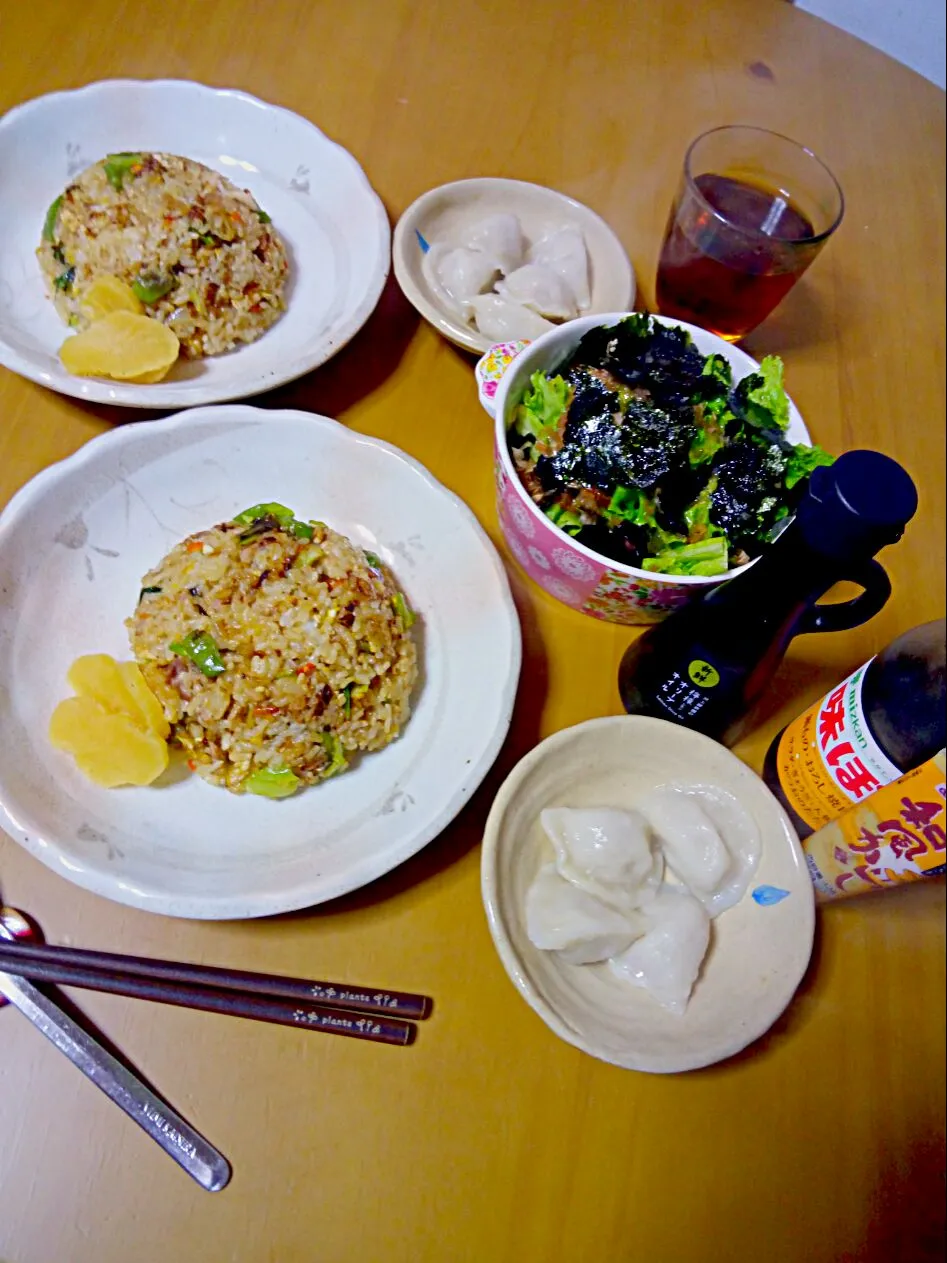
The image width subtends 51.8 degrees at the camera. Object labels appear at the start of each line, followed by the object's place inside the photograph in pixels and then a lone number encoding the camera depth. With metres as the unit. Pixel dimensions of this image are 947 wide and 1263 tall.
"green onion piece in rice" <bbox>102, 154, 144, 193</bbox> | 0.50
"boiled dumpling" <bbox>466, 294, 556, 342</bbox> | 0.51
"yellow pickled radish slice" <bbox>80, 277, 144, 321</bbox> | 0.47
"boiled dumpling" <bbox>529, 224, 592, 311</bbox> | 0.54
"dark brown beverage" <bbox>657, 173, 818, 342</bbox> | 0.50
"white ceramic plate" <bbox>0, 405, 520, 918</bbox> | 0.37
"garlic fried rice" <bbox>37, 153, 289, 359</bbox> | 0.49
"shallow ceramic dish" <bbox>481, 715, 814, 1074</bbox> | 0.35
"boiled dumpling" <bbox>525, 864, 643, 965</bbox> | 0.37
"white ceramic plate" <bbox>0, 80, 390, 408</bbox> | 0.47
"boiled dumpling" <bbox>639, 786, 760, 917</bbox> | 0.39
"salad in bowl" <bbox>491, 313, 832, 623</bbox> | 0.43
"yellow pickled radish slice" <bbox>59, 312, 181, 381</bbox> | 0.45
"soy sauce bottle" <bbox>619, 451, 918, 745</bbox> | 0.31
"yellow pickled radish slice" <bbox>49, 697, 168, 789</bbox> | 0.38
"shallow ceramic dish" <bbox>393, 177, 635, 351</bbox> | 0.52
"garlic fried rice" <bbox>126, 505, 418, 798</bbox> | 0.40
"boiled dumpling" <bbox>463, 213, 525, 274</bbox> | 0.54
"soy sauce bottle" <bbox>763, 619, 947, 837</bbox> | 0.35
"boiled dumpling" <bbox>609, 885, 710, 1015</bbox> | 0.37
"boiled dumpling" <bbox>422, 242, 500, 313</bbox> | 0.53
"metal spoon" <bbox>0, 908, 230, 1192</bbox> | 0.35
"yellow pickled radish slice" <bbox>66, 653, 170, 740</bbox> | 0.39
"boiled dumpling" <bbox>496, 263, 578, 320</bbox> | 0.52
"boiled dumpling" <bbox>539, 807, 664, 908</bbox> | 0.38
